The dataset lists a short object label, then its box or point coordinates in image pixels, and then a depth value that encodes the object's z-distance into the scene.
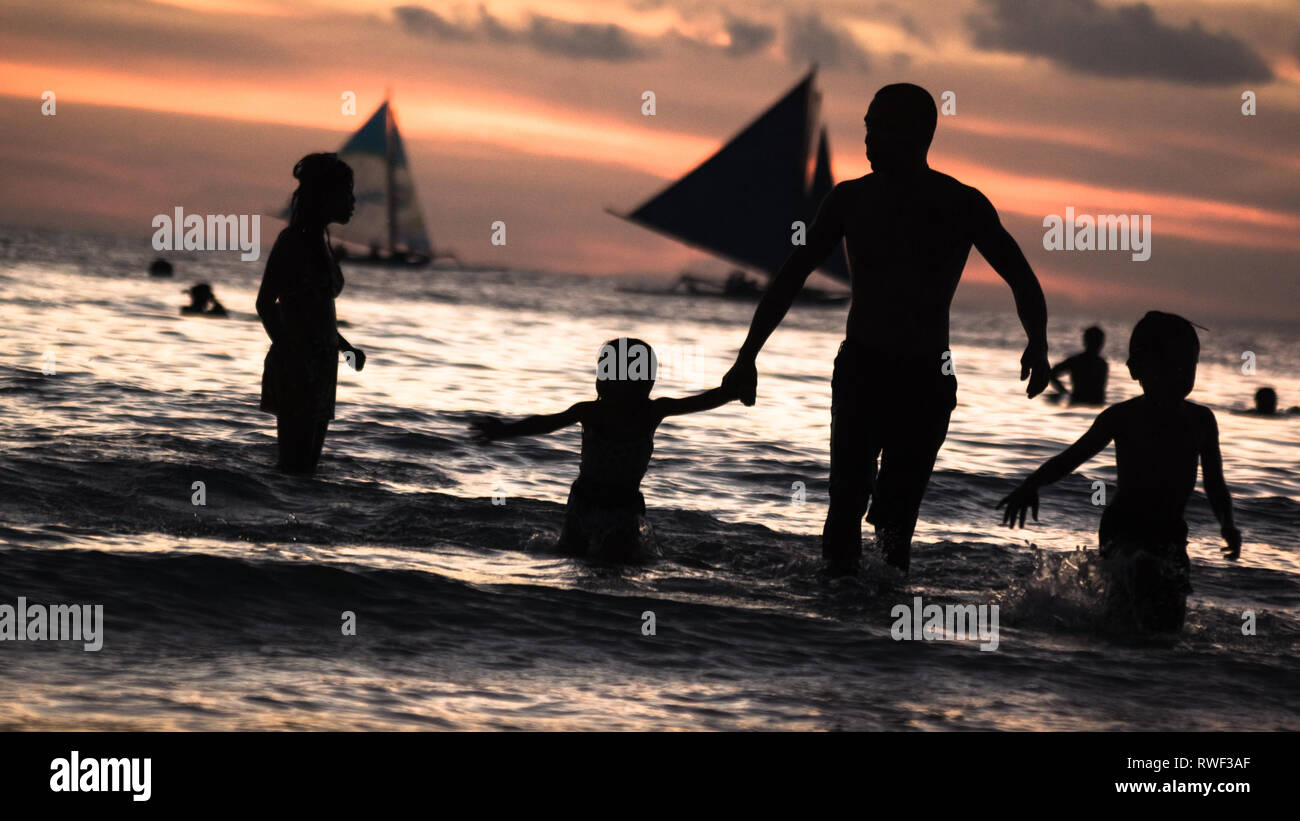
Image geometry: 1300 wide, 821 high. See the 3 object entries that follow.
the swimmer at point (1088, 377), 19.03
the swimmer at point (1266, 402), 20.80
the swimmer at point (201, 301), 26.02
